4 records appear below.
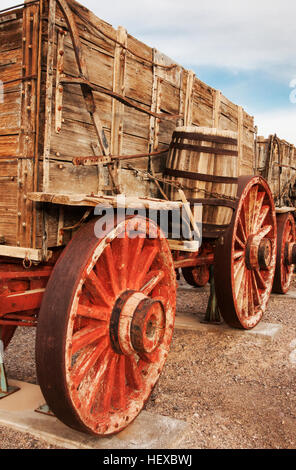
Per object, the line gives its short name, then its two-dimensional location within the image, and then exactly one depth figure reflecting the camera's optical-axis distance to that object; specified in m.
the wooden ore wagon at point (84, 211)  2.14
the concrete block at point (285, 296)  6.70
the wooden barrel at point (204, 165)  3.30
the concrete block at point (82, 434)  2.39
